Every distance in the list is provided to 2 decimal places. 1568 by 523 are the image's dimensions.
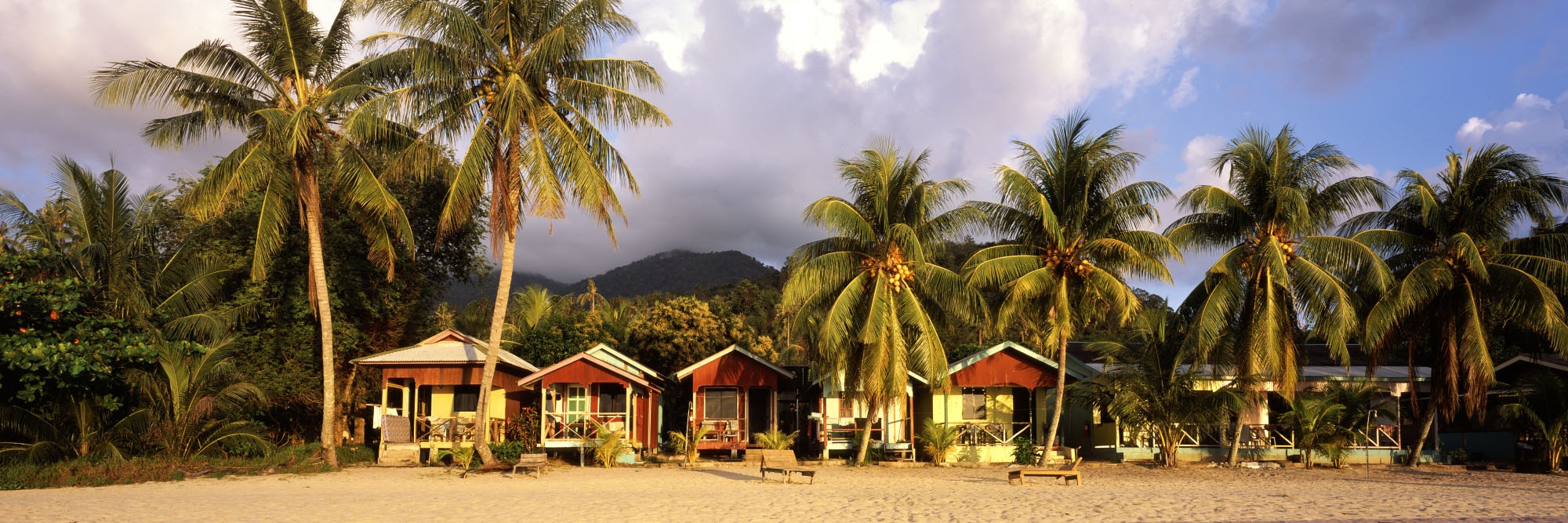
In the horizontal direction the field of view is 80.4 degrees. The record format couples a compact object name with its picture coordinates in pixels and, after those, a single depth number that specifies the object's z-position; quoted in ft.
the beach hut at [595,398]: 77.20
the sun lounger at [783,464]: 57.41
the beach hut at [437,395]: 74.28
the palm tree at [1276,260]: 67.92
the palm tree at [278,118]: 62.59
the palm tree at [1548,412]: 67.36
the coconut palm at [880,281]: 69.97
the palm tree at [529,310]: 120.37
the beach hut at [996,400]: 80.18
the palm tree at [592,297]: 161.58
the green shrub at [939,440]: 76.28
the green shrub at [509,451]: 73.15
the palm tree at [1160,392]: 71.15
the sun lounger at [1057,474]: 55.31
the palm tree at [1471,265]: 67.26
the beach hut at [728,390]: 82.94
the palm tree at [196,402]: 62.75
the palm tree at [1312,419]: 72.38
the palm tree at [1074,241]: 68.49
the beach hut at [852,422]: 79.41
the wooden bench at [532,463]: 61.67
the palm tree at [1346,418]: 72.13
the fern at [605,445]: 72.43
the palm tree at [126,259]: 64.13
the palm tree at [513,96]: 61.16
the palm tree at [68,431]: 56.54
